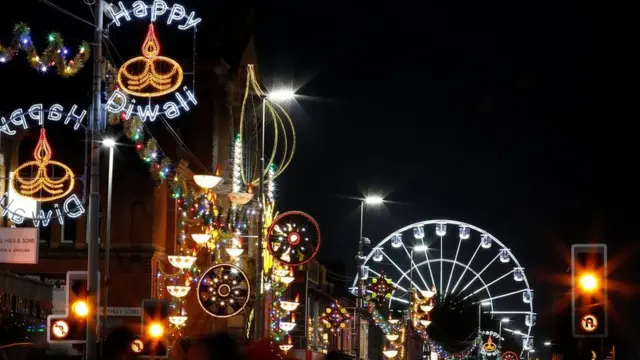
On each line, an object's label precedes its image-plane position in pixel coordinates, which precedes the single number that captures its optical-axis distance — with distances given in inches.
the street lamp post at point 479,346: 4507.4
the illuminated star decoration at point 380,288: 2534.4
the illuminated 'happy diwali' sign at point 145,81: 1244.5
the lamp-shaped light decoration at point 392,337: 3127.5
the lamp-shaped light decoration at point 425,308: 3095.5
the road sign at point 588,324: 762.2
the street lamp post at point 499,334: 5152.6
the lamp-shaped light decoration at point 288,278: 2020.9
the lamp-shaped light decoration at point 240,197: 1710.1
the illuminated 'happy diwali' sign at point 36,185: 1317.7
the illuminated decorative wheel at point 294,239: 1396.4
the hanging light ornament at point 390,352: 3134.8
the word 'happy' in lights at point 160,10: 1390.3
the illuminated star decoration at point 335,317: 2496.3
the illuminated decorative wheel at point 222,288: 1359.5
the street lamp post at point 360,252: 2134.6
